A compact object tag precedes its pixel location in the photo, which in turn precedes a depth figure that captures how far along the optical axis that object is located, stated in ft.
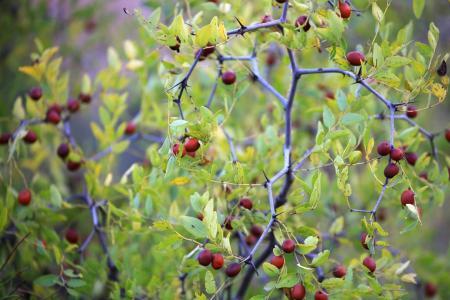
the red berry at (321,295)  4.42
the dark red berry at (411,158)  4.82
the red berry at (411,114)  4.89
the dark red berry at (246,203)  4.66
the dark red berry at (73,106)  5.20
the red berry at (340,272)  4.65
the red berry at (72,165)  5.12
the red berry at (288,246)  4.42
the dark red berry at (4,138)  5.06
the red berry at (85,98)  5.28
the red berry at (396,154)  4.44
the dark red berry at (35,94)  5.03
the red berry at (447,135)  4.85
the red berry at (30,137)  5.01
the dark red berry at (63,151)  5.06
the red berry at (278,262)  4.43
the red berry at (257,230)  4.95
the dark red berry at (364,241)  4.43
